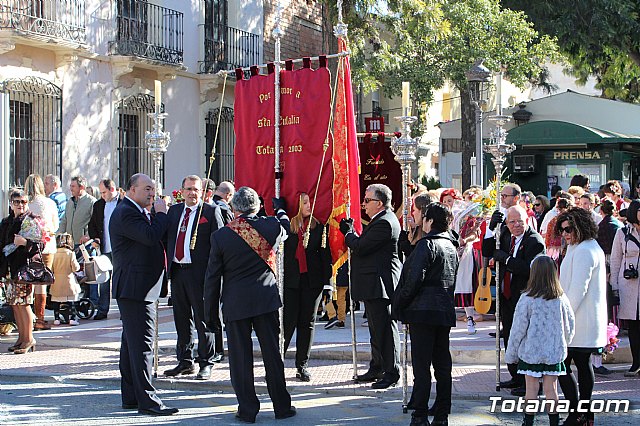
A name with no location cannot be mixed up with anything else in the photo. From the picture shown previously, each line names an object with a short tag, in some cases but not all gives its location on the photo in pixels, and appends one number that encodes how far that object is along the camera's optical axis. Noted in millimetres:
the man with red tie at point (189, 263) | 10492
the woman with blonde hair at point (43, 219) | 12898
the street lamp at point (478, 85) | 18156
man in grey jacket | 15648
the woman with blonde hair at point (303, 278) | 10367
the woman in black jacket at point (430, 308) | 8305
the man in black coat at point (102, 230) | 15367
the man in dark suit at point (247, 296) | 8758
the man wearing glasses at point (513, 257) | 9328
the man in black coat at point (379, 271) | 9906
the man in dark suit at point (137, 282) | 9016
